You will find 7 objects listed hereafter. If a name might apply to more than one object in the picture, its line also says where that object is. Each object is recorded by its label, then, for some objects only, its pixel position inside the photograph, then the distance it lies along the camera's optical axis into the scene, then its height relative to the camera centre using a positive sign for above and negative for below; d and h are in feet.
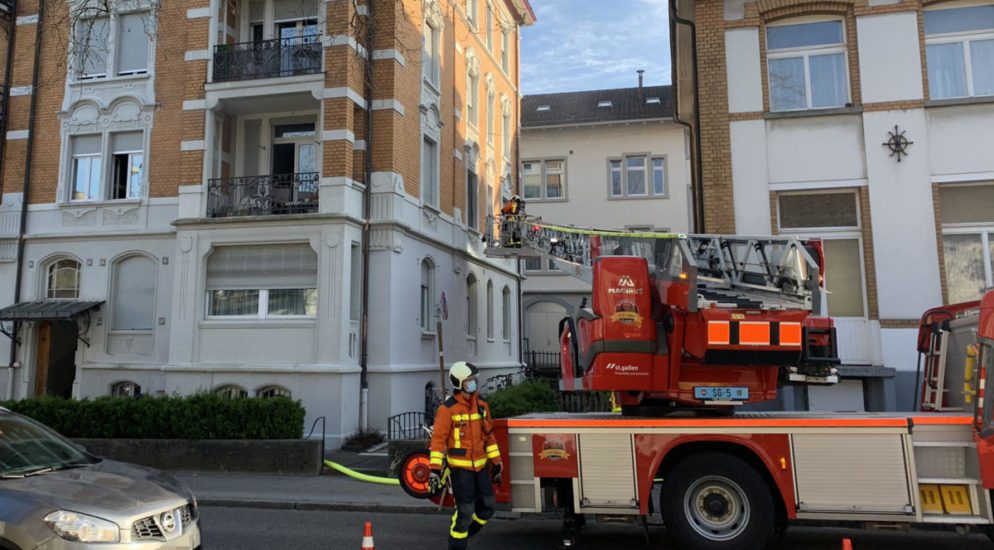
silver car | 14.60 -3.33
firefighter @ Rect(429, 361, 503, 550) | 20.84 -3.09
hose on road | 35.65 -6.57
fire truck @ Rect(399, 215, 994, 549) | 20.27 -2.41
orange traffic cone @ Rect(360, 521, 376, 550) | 16.82 -4.60
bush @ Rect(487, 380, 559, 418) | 38.75 -3.11
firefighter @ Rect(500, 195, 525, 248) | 55.77 +10.49
